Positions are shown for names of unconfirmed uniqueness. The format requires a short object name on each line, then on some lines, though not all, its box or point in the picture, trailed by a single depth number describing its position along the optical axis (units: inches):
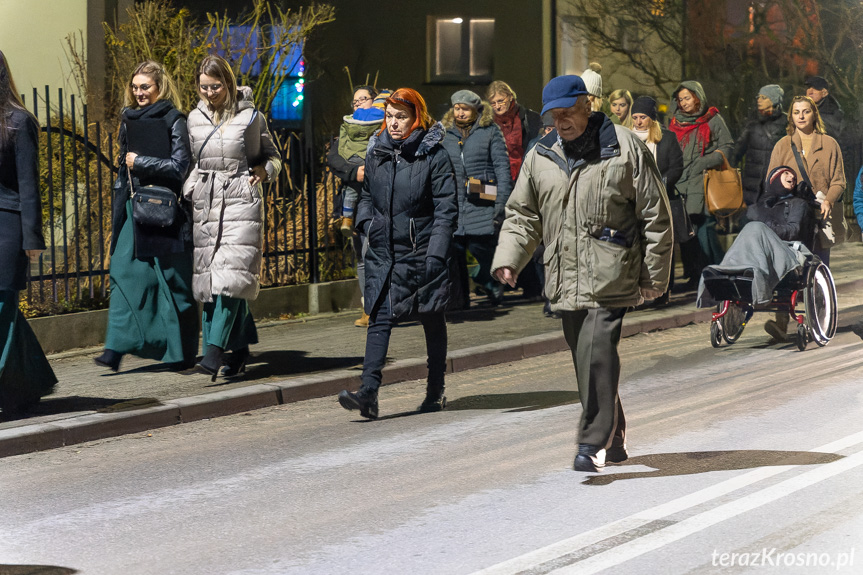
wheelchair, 720.3
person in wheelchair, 707.6
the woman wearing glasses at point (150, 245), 611.5
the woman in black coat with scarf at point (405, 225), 536.9
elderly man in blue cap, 432.3
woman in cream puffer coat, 606.5
